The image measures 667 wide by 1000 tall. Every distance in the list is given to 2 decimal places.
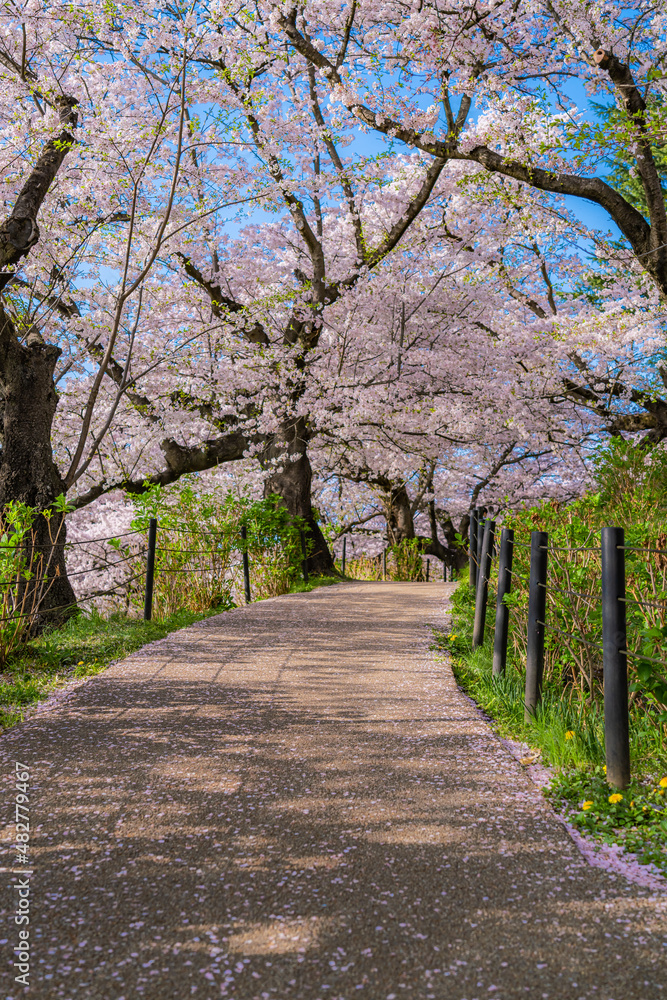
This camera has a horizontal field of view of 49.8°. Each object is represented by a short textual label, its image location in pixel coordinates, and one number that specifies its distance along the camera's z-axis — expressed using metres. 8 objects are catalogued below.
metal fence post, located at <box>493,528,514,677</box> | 5.55
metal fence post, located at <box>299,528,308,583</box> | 14.08
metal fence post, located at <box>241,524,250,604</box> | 11.38
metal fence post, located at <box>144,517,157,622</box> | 8.53
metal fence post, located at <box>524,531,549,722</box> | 4.64
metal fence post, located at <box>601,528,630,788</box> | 3.50
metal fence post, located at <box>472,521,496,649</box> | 6.66
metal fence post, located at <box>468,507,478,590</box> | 10.12
